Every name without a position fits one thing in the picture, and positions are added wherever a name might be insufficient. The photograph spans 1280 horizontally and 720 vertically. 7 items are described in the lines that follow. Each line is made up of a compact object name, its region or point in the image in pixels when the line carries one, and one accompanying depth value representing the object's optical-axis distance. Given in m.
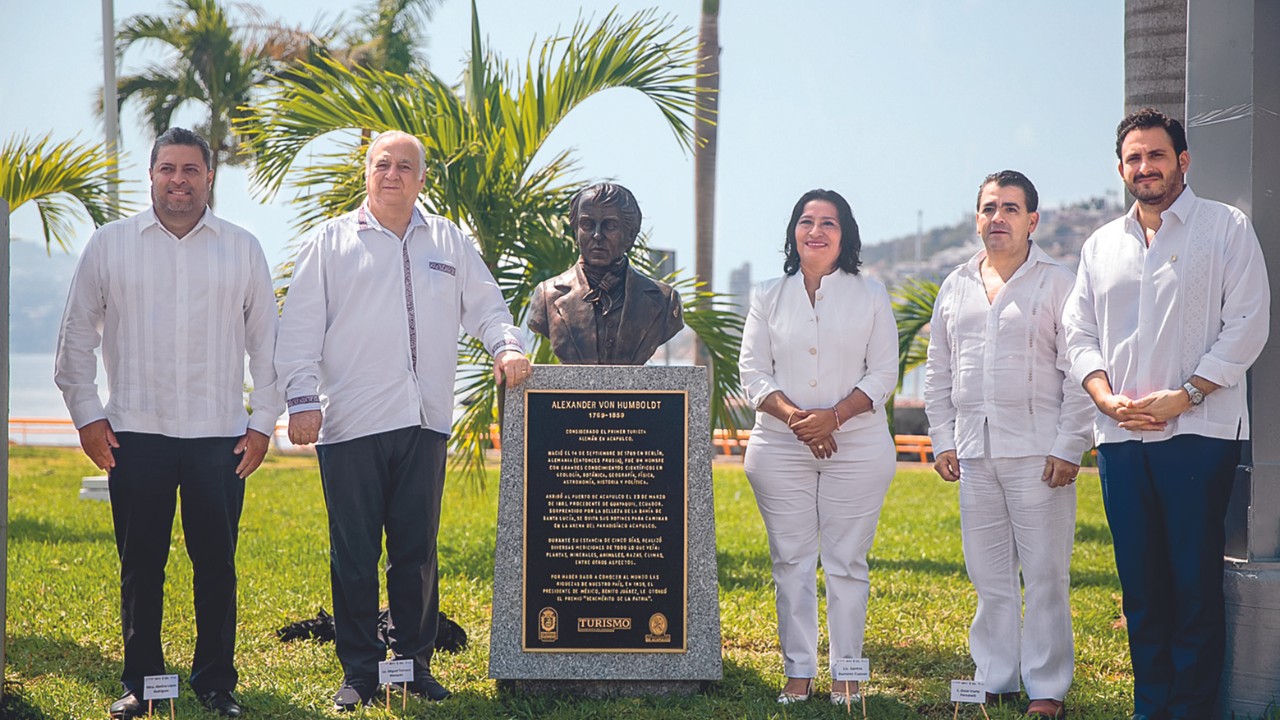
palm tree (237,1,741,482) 6.88
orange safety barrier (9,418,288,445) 22.45
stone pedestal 4.91
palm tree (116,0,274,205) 22.02
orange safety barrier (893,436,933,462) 20.27
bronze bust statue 5.14
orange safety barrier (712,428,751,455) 7.72
